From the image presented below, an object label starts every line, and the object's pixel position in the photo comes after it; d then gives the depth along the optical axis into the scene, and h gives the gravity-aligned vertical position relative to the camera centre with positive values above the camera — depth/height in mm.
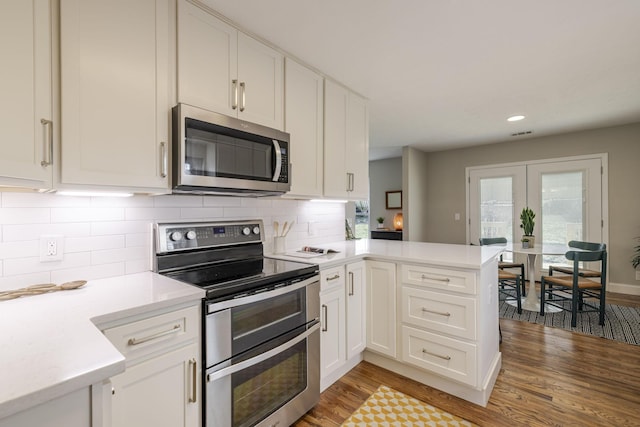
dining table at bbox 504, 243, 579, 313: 3539 -764
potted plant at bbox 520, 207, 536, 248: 3756 -166
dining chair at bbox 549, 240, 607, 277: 3423 -452
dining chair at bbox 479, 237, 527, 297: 4148 -417
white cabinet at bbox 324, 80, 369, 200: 2462 +614
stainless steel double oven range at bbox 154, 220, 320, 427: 1332 -552
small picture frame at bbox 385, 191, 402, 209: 6628 +311
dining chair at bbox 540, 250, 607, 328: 3127 -769
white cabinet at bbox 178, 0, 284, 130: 1562 +842
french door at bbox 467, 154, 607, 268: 4414 +210
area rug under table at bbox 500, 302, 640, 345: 2934 -1198
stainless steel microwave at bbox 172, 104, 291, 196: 1486 +327
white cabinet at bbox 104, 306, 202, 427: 1072 -611
